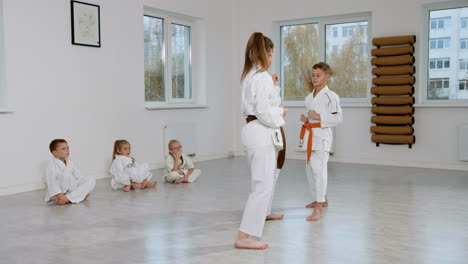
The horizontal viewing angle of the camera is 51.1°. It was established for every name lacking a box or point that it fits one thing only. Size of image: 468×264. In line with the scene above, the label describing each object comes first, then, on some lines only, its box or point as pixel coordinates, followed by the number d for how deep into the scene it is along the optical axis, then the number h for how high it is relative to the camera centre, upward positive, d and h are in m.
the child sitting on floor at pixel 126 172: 4.88 -0.65
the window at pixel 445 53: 6.29 +0.69
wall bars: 6.30 +0.22
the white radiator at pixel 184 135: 6.57 -0.39
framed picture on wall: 5.30 +0.92
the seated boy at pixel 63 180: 4.24 -0.65
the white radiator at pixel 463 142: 6.06 -0.44
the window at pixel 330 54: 7.04 +0.80
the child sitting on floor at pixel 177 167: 5.27 -0.67
